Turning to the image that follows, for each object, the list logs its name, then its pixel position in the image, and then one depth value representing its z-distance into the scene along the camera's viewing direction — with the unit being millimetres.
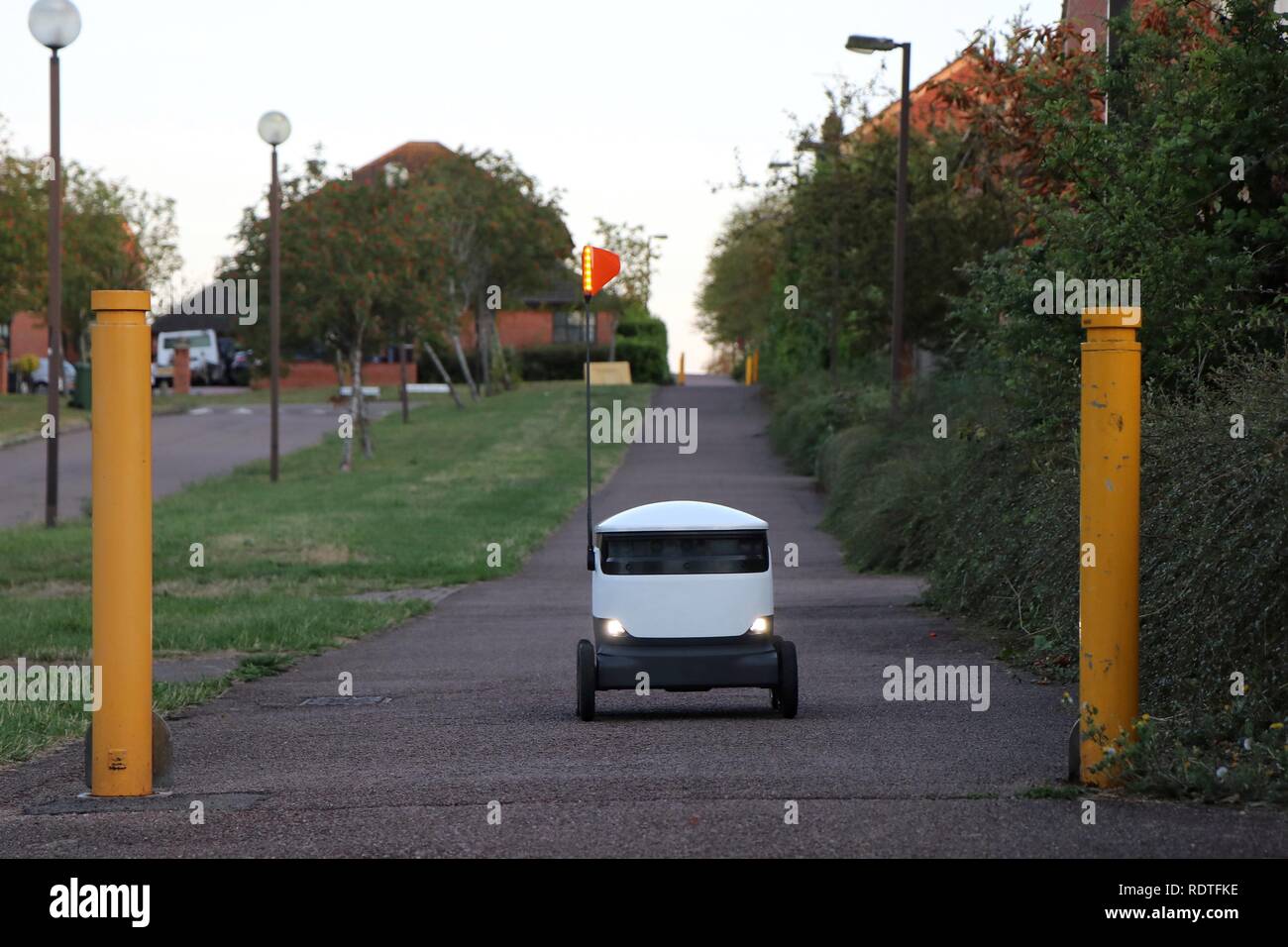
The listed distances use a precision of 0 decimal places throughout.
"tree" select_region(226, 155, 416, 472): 33938
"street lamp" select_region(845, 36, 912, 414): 26484
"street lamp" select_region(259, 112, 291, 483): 29391
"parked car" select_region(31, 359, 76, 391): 71562
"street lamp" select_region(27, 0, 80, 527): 22906
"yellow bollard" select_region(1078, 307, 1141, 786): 6875
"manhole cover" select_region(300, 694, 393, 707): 10625
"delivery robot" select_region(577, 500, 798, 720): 9031
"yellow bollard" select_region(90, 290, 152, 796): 7004
